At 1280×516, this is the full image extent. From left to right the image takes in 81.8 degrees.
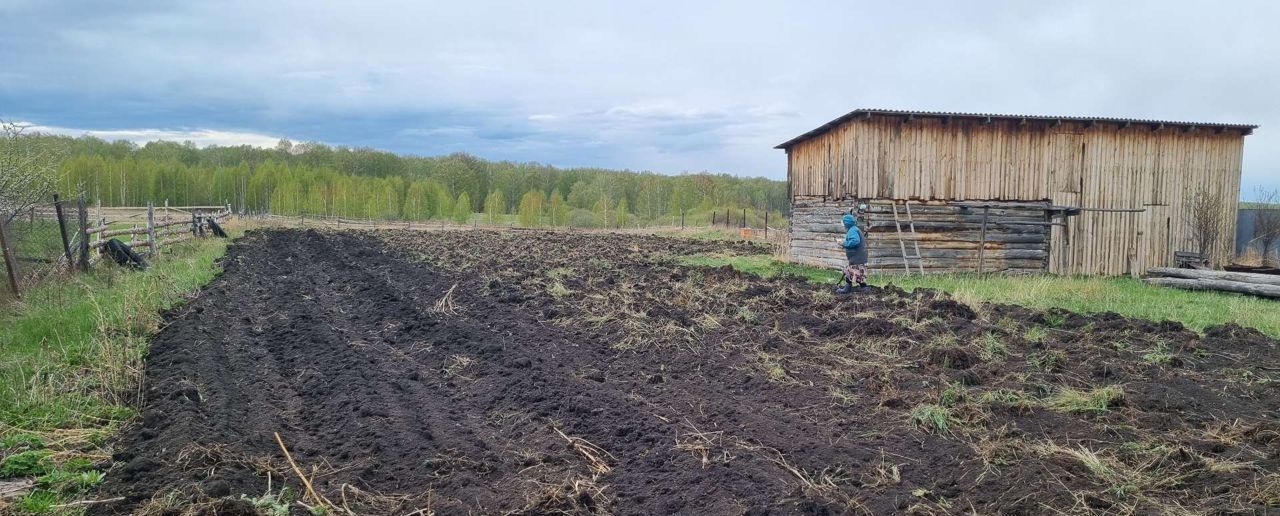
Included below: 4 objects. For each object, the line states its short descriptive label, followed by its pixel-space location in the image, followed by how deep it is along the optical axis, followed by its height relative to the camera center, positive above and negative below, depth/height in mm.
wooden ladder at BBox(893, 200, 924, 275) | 18016 -644
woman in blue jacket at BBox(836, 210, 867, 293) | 13289 -761
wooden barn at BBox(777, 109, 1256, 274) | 18109 +717
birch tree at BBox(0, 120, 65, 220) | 11852 +651
